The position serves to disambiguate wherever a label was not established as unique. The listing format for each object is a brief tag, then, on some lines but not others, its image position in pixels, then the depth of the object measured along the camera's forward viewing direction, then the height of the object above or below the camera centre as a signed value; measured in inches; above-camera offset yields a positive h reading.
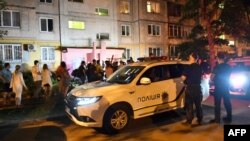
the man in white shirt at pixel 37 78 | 497.0 -15.7
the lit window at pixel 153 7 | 1273.4 +267.3
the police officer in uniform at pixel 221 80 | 295.7 -14.0
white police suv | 269.4 -27.9
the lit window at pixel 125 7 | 1213.5 +254.3
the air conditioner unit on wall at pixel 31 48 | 925.8 +66.6
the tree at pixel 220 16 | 882.8 +162.3
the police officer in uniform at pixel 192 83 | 287.0 -16.4
